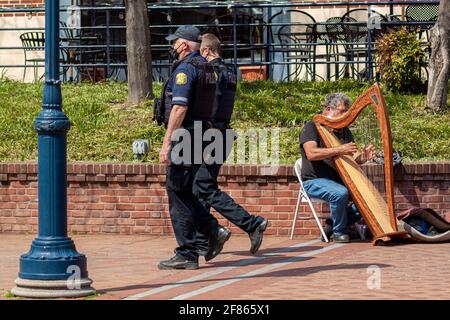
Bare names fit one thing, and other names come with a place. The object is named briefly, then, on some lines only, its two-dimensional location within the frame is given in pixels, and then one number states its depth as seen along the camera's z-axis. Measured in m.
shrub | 15.71
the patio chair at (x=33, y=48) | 18.72
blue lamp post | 8.53
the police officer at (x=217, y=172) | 10.50
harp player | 11.88
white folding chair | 12.14
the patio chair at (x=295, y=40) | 17.59
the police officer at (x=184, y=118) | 9.86
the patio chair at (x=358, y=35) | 16.80
